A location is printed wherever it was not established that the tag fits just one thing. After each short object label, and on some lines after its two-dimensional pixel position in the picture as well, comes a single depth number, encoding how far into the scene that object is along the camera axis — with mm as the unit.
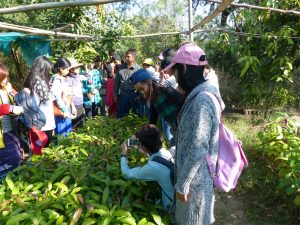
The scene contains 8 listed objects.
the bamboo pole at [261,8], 1968
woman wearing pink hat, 1256
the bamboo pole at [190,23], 2630
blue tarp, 4015
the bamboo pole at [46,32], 1474
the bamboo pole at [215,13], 1531
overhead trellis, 977
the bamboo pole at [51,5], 970
